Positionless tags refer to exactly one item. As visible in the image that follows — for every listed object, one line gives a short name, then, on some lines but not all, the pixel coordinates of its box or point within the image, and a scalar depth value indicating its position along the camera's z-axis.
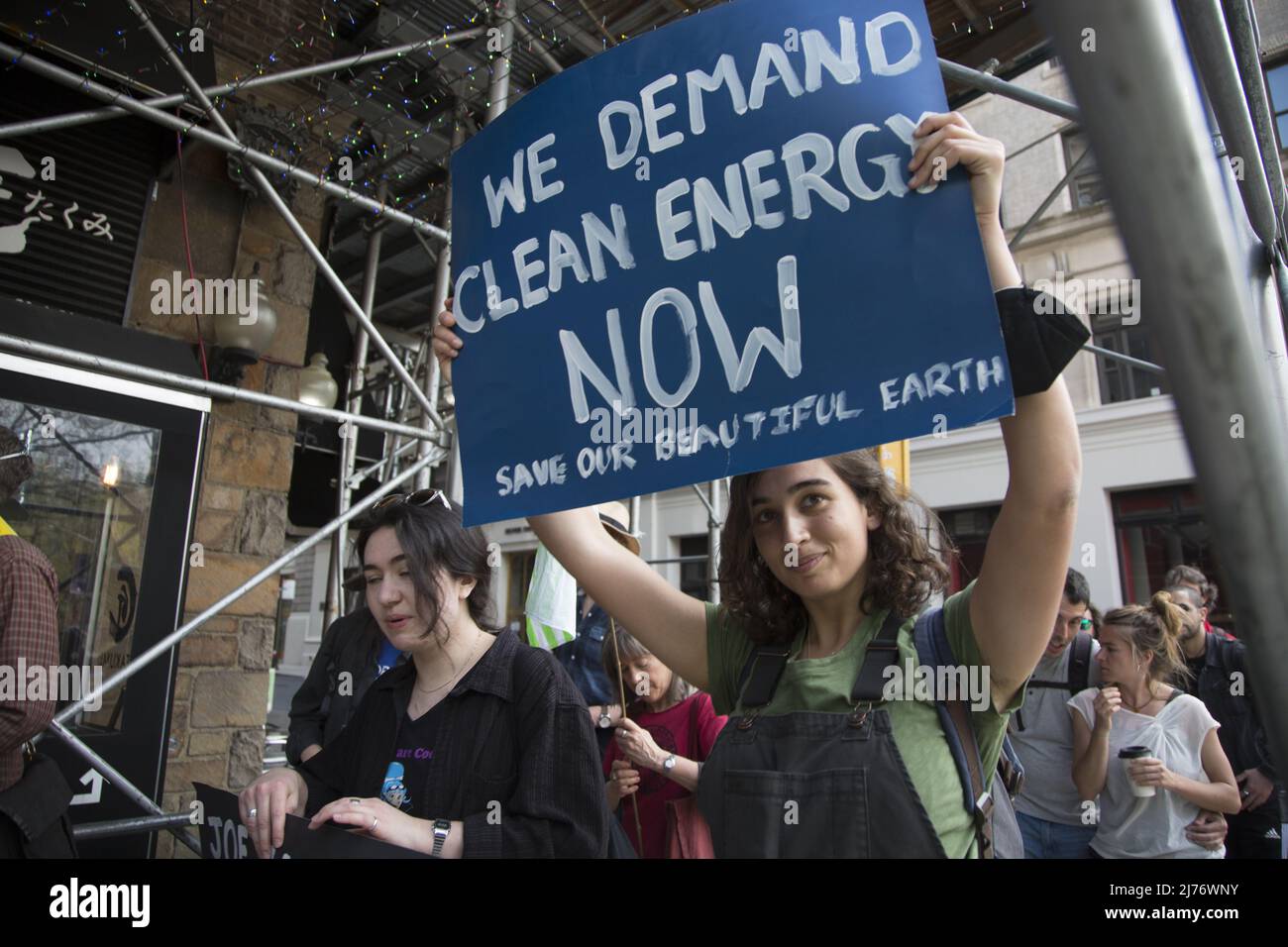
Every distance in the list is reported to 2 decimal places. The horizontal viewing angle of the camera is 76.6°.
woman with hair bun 3.02
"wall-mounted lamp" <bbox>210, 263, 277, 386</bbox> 4.21
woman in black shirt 1.61
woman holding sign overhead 1.08
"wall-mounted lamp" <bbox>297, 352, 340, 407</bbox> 6.01
